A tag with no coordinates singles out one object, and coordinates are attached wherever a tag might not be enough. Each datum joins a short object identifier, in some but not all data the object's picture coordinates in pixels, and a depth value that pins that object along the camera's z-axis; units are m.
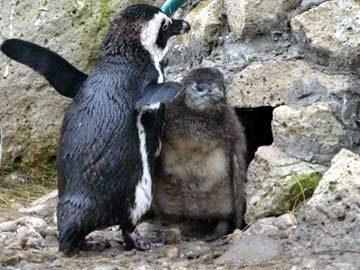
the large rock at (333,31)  8.19
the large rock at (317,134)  8.28
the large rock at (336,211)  7.17
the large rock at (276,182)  8.17
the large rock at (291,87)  8.29
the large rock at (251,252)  7.21
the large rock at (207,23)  9.34
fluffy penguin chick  8.55
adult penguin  7.58
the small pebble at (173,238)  8.19
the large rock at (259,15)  8.77
